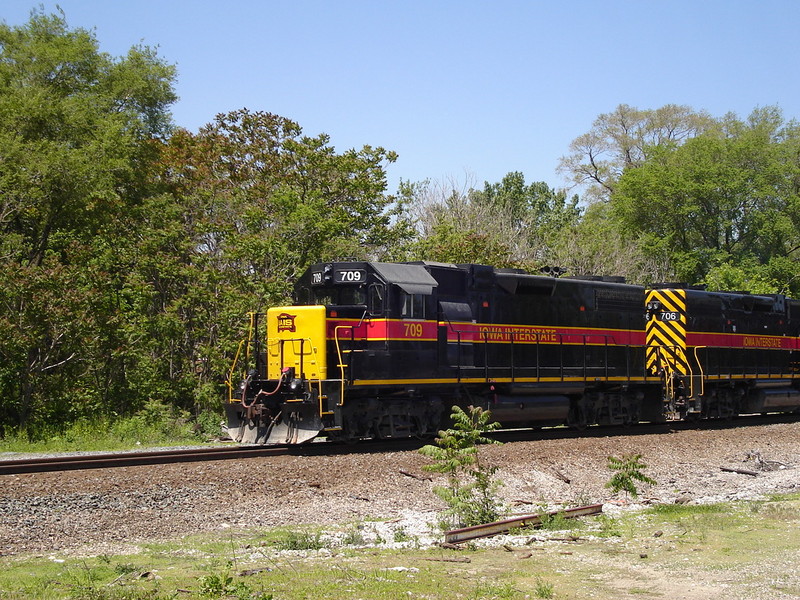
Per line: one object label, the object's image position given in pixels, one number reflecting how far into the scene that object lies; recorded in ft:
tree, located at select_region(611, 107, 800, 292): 157.28
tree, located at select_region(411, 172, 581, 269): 105.40
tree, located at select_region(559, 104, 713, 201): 223.92
